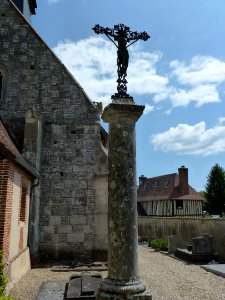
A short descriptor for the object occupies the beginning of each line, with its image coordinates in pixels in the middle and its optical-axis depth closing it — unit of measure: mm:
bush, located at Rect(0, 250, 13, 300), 5742
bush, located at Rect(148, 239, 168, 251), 16828
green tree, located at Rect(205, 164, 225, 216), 35969
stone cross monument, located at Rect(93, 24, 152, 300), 4550
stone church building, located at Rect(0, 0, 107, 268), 11250
